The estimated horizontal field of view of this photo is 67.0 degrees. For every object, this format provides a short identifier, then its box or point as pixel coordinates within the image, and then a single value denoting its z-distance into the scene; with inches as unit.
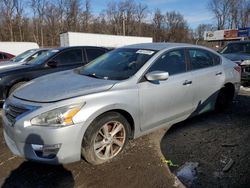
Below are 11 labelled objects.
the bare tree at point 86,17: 1709.9
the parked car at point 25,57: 246.9
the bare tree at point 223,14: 2235.7
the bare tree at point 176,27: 2227.1
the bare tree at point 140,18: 2100.9
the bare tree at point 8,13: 1399.2
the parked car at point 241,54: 237.9
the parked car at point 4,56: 390.3
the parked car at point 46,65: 176.3
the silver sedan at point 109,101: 86.1
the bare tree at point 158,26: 2175.0
